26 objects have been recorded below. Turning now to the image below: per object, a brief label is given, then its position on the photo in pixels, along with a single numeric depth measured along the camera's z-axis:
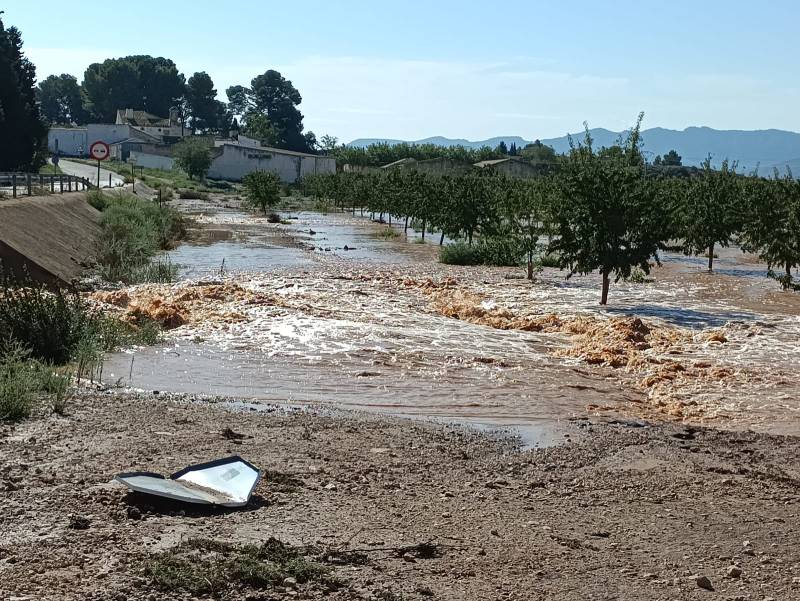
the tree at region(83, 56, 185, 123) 181.25
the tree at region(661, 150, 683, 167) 151.00
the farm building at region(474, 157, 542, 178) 115.37
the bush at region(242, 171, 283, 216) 77.94
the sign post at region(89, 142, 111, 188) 52.91
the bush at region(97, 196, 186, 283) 28.34
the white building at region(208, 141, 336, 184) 125.12
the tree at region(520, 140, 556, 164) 141.98
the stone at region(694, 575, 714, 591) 6.55
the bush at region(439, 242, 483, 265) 39.53
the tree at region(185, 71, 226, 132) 186.12
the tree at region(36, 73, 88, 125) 184.00
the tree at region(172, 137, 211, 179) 112.38
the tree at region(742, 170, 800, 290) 28.23
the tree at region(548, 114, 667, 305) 25.11
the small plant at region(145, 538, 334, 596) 6.07
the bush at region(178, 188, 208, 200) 91.00
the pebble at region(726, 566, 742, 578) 6.80
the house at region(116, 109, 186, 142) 162.50
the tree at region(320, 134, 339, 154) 184.00
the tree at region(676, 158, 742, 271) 39.47
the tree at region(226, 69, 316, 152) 192.00
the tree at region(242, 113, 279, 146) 169.00
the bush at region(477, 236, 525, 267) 38.81
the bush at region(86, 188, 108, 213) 44.06
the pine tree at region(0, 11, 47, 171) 56.31
